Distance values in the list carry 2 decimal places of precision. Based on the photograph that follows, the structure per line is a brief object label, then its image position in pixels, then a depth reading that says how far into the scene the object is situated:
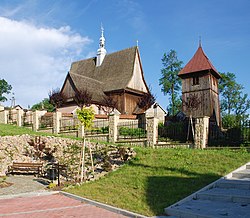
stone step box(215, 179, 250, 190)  7.17
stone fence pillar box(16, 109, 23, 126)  24.72
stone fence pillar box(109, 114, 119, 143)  16.77
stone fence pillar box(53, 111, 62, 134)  20.75
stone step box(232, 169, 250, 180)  8.03
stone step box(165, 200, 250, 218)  5.51
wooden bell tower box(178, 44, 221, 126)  25.80
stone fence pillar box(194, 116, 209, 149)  13.45
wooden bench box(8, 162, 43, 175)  12.05
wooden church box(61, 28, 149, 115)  29.31
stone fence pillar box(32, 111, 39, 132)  22.57
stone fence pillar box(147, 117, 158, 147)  14.71
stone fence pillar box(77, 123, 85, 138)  18.56
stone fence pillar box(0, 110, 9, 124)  27.12
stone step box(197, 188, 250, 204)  6.34
